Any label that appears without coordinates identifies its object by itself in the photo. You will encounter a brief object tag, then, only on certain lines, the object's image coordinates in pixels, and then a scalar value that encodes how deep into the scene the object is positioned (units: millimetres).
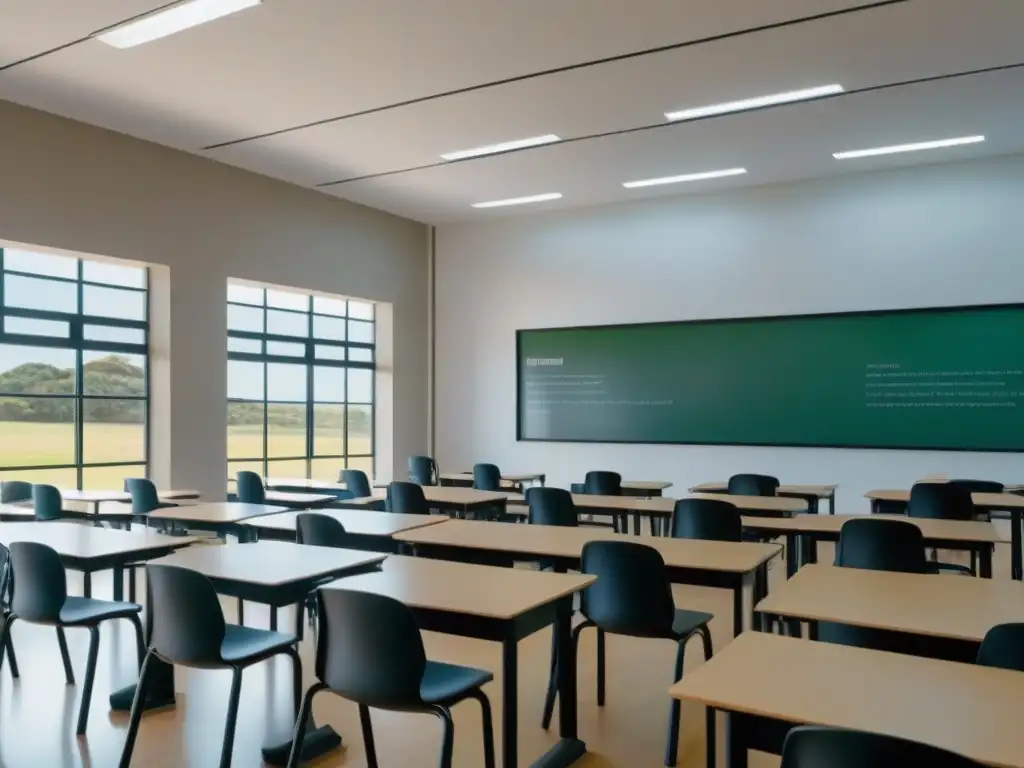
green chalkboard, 8047
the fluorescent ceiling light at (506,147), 7617
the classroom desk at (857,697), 1570
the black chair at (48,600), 3211
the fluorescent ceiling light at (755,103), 6441
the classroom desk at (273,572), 2916
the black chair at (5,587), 3377
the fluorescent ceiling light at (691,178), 8609
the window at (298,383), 8953
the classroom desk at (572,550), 3207
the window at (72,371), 6996
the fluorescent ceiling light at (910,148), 7593
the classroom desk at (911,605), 2268
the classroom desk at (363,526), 4156
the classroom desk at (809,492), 6598
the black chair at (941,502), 5273
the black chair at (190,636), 2648
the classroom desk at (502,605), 2482
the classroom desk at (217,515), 4684
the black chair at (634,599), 3031
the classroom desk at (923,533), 3904
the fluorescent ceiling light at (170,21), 4957
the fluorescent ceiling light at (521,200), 9547
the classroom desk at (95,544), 3398
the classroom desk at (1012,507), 5398
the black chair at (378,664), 2271
